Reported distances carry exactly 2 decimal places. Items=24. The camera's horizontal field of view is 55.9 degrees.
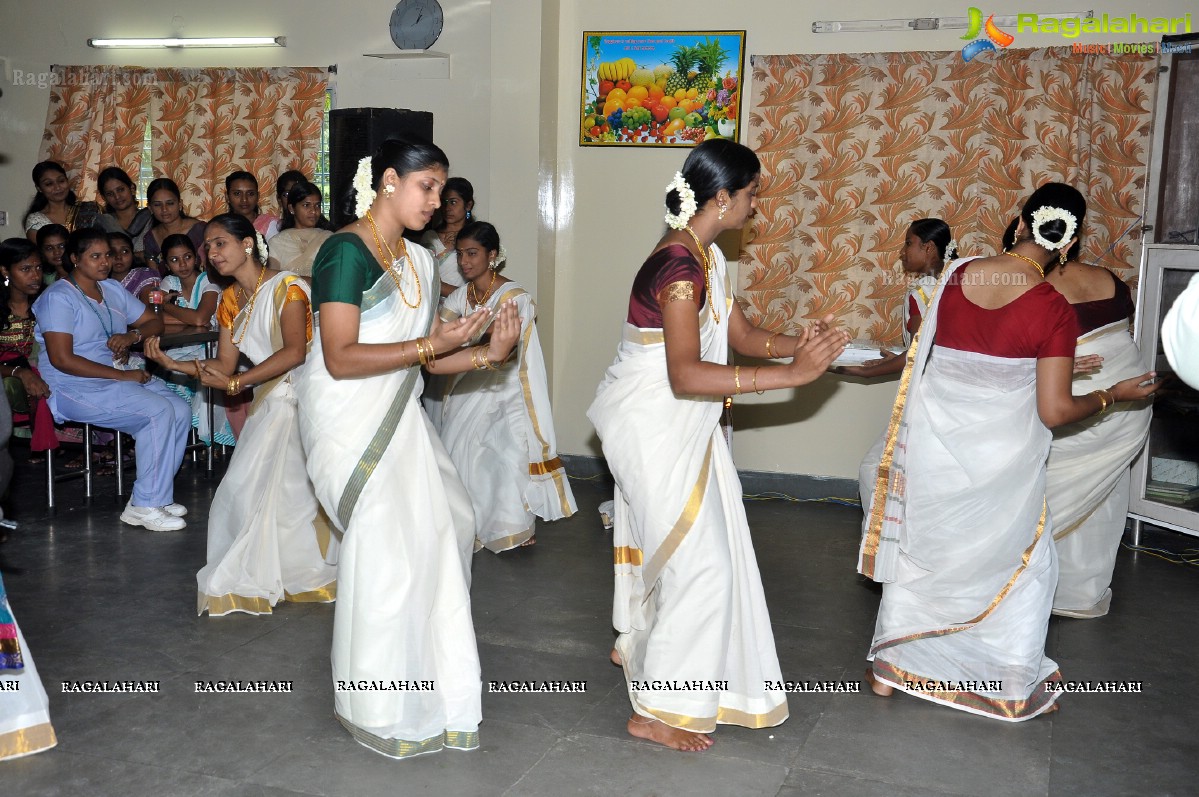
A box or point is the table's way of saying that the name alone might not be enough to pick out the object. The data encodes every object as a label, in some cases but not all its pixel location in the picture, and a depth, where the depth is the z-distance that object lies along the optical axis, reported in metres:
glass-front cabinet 4.95
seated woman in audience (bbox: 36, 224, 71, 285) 6.02
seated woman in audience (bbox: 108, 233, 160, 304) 6.12
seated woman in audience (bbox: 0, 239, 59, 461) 5.23
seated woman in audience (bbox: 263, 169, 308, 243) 6.27
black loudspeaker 5.20
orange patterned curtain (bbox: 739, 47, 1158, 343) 5.34
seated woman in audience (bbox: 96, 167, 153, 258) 6.80
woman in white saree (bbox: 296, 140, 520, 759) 2.79
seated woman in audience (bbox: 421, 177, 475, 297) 5.63
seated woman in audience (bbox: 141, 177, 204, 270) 6.63
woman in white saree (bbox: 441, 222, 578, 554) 4.91
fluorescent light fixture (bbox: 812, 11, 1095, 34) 5.46
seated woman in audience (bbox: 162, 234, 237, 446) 6.12
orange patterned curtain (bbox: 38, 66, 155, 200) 7.00
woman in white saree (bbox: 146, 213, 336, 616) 3.98
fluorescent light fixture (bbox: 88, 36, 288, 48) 6.82
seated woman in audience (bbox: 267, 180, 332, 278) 4.82
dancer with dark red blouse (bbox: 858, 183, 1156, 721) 3.19
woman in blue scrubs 5.21
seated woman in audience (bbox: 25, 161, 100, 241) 6.74
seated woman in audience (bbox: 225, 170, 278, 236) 6.55
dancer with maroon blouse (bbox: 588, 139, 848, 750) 2.90
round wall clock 6.25
